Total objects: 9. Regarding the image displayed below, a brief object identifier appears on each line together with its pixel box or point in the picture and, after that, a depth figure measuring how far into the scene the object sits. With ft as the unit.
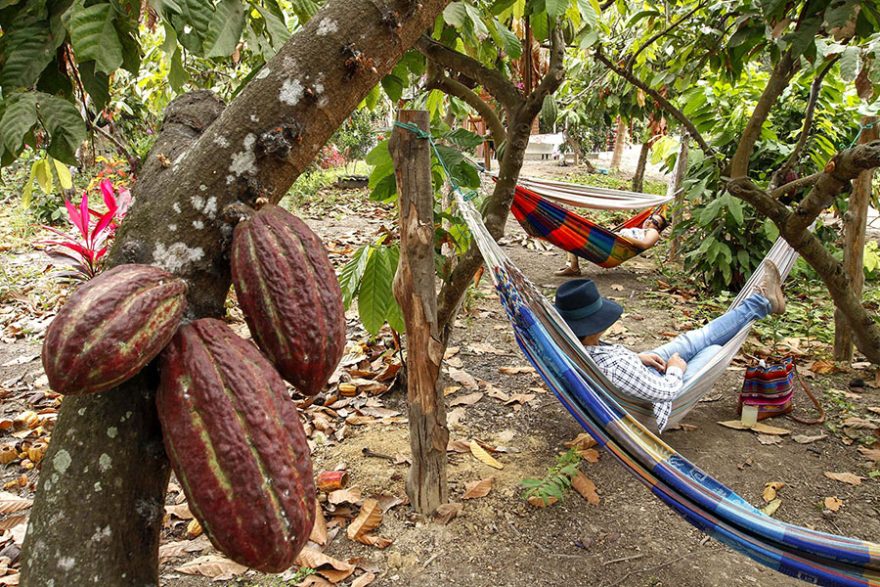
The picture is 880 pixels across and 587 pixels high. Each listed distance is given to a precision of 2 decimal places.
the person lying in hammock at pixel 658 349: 8.24
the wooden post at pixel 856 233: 10.25
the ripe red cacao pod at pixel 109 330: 1.51
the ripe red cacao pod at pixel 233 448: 1.56
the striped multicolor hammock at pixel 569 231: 13.93
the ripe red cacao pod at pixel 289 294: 1.74
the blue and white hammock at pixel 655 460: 4.95
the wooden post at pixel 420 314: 6.40
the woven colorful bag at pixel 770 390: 9.51
